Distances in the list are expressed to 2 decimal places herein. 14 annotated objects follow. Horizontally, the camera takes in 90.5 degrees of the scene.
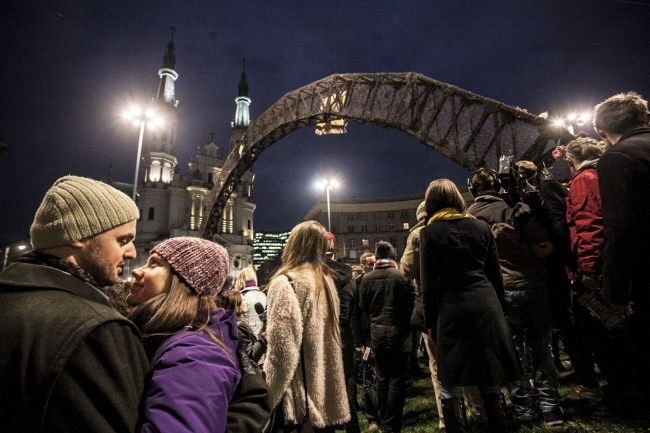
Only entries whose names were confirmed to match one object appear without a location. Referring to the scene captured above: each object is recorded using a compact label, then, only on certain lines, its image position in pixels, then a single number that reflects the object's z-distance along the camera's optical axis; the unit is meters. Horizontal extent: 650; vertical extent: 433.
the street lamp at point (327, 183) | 21.81
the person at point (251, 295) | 5.23
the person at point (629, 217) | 2.04
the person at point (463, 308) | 2.63
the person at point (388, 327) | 3.96
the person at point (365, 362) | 4.48
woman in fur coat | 2.44
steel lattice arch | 8.68
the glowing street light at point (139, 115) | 15.03
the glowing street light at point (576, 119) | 9.29
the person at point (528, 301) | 3.40
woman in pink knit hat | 1.16
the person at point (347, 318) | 3.43
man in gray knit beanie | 0.98
